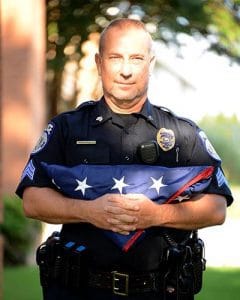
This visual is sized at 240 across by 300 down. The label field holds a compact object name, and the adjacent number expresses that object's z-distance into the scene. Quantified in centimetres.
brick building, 1244
